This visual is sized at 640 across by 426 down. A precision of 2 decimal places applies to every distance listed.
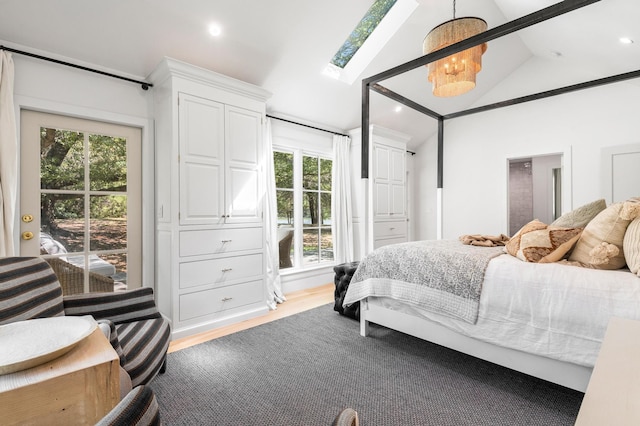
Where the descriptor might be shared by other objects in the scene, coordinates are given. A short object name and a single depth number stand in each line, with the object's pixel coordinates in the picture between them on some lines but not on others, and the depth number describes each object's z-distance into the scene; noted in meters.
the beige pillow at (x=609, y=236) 1.63
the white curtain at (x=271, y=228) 3.67
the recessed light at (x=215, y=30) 2.64
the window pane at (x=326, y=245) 4.60
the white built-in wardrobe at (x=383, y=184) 4.71
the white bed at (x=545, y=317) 1.47
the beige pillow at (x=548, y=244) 1.82
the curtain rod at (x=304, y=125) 3.86
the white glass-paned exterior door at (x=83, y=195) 2.39
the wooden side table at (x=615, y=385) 0.48
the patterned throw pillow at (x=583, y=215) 1.95
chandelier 2.43
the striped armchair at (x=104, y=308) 1.43
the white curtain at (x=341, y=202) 4.57
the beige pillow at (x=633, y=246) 1.54
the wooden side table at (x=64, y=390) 0.66
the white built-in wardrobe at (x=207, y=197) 2.68
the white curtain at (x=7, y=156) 2.14
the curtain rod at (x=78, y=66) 2.26
